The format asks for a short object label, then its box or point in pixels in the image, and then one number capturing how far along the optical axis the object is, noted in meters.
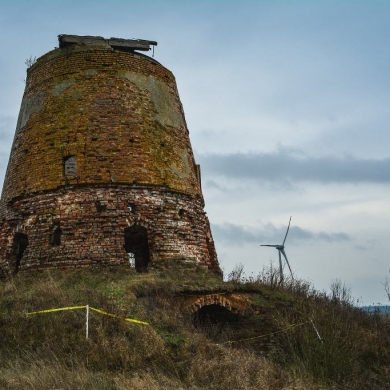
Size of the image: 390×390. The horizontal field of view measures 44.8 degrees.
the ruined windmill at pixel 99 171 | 10.57
